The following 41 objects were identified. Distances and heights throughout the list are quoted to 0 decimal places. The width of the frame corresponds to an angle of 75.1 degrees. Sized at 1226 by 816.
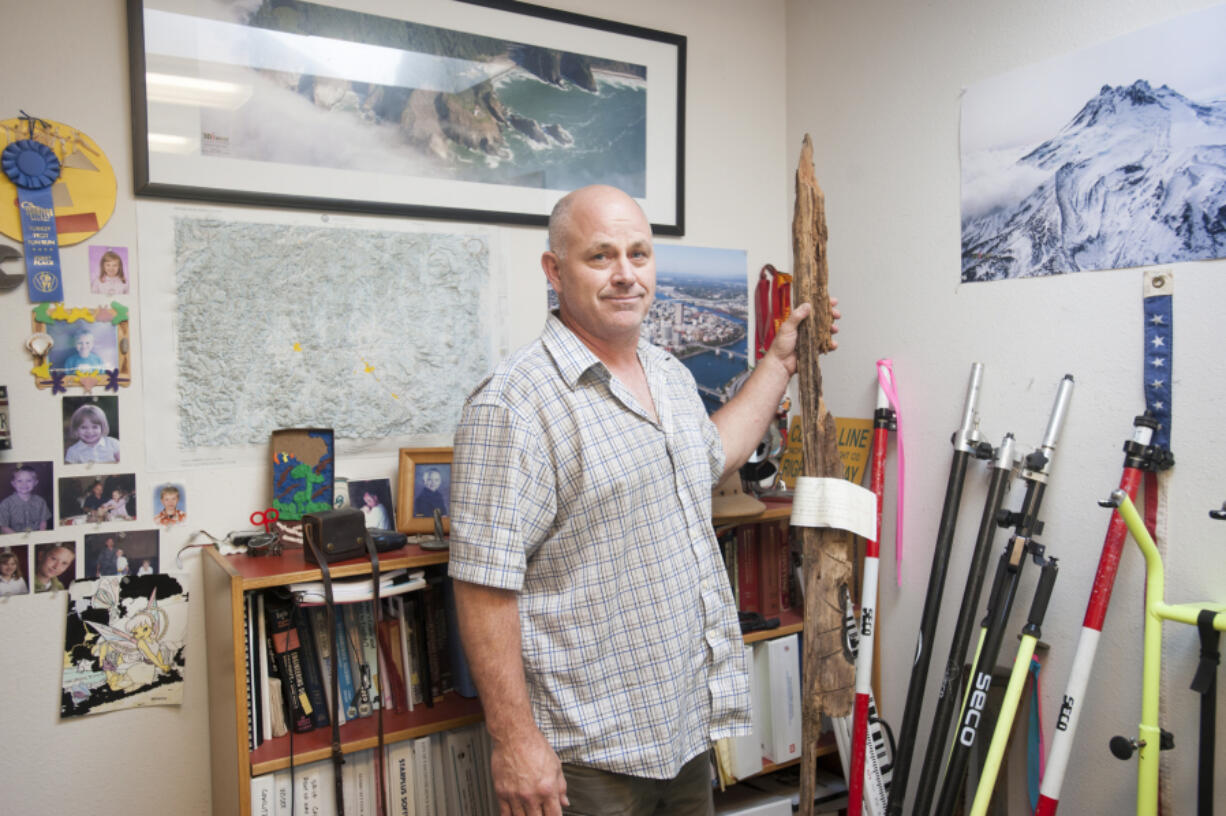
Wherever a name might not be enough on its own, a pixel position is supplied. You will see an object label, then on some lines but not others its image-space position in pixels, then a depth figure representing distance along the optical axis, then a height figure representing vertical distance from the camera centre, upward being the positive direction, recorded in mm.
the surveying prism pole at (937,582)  1780 -444
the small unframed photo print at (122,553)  1553 -318
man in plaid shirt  1216 -280
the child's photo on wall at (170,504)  1604 -227
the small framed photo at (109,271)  1546 +237
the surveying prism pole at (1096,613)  1460 -419
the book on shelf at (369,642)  1578 -499
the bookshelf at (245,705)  1372 -583
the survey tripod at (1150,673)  1376 -500
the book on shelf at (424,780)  1554 -762
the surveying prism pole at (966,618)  1697 -500
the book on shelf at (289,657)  1479 -500
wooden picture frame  1737 -211
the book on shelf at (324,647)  1526 -492
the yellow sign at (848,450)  2133 -171
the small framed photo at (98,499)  1533 -208
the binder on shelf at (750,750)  1884 -863
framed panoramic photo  1596 +642
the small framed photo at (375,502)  1772 -249
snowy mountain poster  1435 +455
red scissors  1669 -265
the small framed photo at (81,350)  1506 +84
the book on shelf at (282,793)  1411 -714
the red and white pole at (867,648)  1792 -604
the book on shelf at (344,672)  1556 -550
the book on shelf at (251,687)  1439 -538
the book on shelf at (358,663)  1563 -537
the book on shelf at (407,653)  1596 -529
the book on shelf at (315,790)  1440 -729
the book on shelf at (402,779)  1533 -750
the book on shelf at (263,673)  1461 -517
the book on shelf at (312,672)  1514 -536
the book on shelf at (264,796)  1384 -708
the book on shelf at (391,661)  1593 -544
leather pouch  1465 -270
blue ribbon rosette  1470 +339
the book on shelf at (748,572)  1979 -460
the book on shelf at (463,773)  1589 -768
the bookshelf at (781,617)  1846 -586
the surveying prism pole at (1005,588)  1610 -414
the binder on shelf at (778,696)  1938 -753
